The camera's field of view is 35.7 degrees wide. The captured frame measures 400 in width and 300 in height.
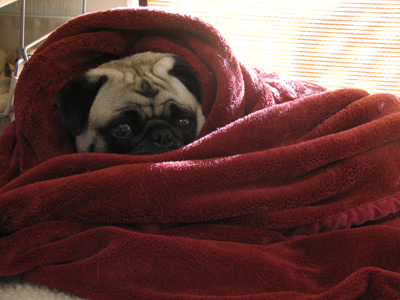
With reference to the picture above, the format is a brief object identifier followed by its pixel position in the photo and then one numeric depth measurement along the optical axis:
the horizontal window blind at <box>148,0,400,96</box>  0.98
